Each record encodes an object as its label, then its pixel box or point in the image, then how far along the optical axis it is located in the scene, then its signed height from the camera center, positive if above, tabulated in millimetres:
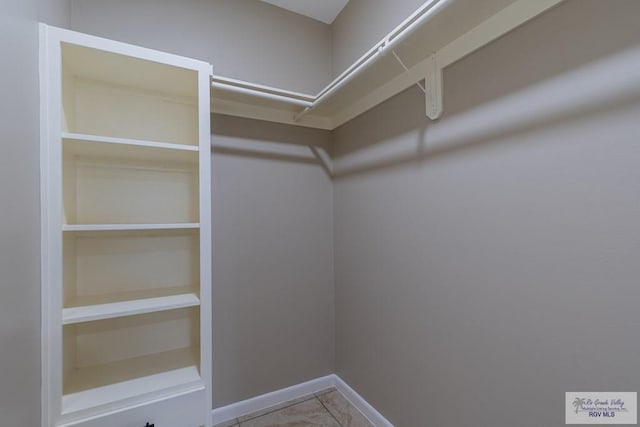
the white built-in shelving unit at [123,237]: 1040 -115
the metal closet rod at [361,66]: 992 +694
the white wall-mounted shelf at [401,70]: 999 +715
